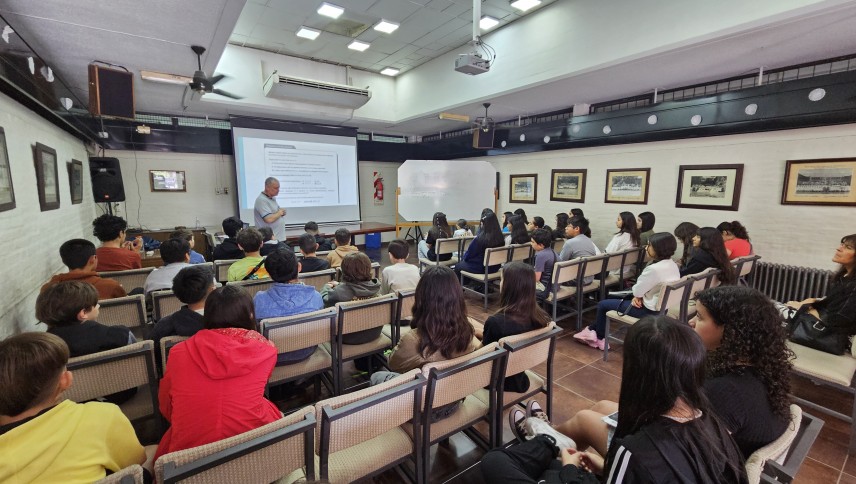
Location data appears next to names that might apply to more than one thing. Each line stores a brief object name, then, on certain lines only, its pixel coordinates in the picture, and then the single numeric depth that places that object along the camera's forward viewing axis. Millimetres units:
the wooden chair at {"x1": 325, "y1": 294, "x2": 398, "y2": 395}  2141
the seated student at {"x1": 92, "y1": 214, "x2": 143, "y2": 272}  3045
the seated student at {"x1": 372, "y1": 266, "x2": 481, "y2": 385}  1757
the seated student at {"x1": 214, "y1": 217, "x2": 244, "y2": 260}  3832
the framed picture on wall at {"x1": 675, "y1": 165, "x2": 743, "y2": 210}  4602
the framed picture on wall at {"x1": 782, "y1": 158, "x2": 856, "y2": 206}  3748
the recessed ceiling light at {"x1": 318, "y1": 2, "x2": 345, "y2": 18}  4332
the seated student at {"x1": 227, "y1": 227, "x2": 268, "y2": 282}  2924
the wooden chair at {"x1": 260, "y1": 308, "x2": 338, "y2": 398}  1878
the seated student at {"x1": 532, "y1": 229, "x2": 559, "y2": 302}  3807
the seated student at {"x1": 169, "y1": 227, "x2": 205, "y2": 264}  3701
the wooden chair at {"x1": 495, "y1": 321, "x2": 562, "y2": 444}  1704
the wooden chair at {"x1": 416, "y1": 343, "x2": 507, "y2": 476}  1434
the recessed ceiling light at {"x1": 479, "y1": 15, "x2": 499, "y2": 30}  4746
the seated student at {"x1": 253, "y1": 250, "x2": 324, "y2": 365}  2143
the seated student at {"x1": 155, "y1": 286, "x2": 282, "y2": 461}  1195
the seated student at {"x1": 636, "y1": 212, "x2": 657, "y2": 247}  4977
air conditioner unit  5414
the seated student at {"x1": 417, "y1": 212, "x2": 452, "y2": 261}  5245
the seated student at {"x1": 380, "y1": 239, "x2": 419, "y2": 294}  2862
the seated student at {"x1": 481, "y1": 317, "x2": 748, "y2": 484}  909
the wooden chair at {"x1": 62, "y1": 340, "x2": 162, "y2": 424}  1403
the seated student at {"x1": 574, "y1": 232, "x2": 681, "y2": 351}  2947
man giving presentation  4762
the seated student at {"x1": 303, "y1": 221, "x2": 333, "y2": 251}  4495
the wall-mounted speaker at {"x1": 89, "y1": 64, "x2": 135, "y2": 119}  3125
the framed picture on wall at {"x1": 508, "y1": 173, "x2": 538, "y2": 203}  7359
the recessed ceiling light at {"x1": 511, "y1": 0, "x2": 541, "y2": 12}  4281
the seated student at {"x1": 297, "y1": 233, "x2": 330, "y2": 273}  3281
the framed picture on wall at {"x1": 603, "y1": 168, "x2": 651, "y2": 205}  5535
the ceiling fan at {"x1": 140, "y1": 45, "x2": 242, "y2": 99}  3691
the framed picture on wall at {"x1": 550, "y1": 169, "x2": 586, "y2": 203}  6449
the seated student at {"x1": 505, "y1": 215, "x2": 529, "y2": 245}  4832
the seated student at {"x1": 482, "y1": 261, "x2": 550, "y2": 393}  1960
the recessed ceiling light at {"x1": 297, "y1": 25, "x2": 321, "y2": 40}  5004
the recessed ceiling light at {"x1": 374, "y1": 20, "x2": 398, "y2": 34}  4780
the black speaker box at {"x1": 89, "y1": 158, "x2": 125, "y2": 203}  4812
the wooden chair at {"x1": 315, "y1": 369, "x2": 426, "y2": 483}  1164
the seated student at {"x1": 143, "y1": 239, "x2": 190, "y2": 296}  2594
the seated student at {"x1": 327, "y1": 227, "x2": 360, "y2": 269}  3680
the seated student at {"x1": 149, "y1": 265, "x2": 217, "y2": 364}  1808
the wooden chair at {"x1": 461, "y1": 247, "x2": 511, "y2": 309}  4230
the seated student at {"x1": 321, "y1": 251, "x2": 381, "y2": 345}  2461
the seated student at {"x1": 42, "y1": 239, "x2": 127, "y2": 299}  2279
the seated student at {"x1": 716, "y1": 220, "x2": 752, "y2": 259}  4047
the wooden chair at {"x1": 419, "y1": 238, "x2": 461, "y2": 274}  4953
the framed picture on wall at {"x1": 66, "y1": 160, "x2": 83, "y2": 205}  4180
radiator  3918
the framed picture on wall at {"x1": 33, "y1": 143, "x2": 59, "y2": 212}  3035
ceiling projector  3645
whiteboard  8133
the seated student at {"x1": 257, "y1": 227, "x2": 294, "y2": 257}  3859
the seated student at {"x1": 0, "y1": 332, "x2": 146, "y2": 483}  854
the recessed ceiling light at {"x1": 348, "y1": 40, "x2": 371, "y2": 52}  5461
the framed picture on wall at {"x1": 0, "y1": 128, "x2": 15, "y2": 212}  2259
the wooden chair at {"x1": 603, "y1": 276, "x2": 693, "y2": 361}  2725
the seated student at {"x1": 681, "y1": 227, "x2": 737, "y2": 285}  3240
